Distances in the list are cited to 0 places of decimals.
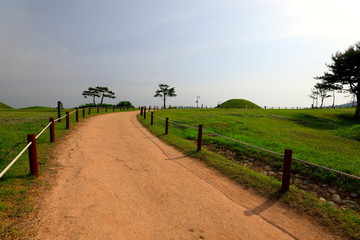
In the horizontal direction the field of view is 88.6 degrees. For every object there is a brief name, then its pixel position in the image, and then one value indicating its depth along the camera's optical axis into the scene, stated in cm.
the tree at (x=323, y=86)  3281
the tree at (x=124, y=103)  5890
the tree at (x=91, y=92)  5841
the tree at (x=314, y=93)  7344
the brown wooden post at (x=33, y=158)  520
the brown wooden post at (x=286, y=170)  532
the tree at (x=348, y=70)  2841
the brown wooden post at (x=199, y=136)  878
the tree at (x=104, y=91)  5869
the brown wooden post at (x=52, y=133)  877
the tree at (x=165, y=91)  6550
